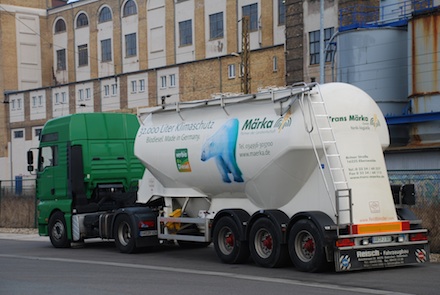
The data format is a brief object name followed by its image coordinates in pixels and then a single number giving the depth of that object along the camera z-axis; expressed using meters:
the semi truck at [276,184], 14.81
